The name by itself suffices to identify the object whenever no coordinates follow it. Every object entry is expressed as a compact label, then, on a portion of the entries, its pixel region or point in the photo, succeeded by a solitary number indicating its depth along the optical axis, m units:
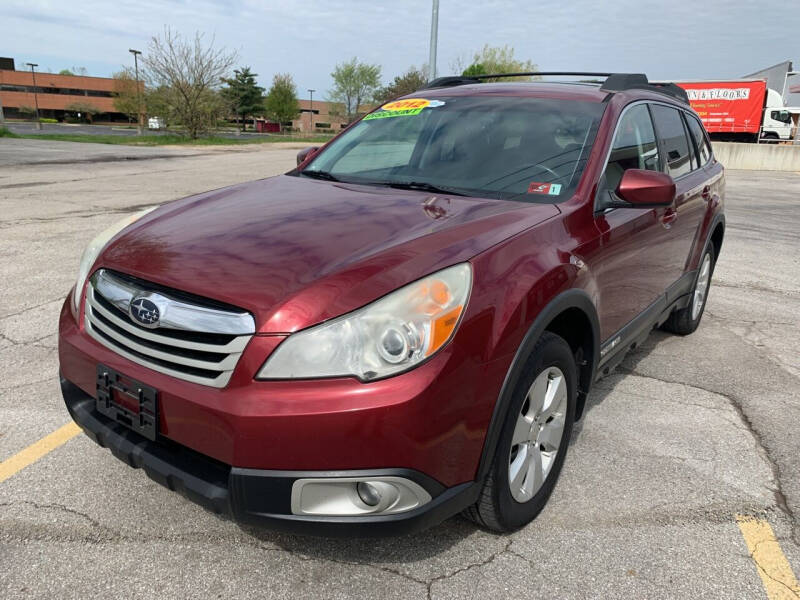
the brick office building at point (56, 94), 84.25
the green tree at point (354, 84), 65.31
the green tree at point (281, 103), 72.88
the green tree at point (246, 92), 64.81
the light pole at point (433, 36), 16.75
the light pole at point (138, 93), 37.78
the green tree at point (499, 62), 52.78
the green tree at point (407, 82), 56.09
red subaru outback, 1.85
